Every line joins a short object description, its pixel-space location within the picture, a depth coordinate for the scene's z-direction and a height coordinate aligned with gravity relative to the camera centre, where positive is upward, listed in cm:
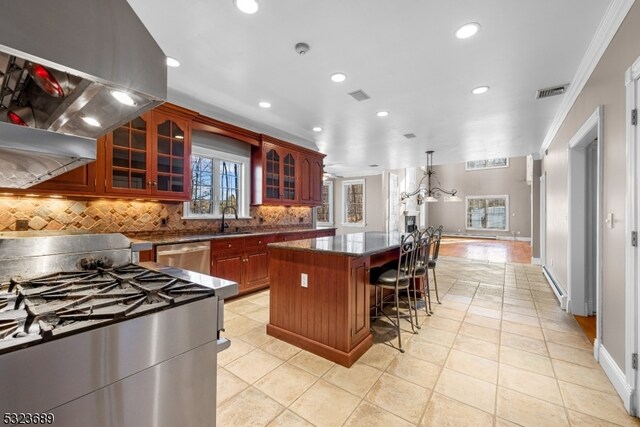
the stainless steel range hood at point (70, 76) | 61 +42
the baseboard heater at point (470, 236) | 1254 -104
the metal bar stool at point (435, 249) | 345 -46
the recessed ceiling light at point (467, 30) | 205 +144
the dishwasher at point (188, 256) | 297 -48
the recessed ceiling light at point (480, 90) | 310 +146
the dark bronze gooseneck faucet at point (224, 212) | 418 +2
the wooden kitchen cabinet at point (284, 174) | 454 +74
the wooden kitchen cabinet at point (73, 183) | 242 +29
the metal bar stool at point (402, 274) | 251 -58
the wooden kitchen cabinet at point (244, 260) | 352 -63
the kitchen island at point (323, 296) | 221 -73
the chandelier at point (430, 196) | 614 +45
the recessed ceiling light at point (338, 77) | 282 +147
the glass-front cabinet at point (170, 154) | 321 +75
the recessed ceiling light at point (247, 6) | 183 +145
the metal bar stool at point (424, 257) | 295 -49
